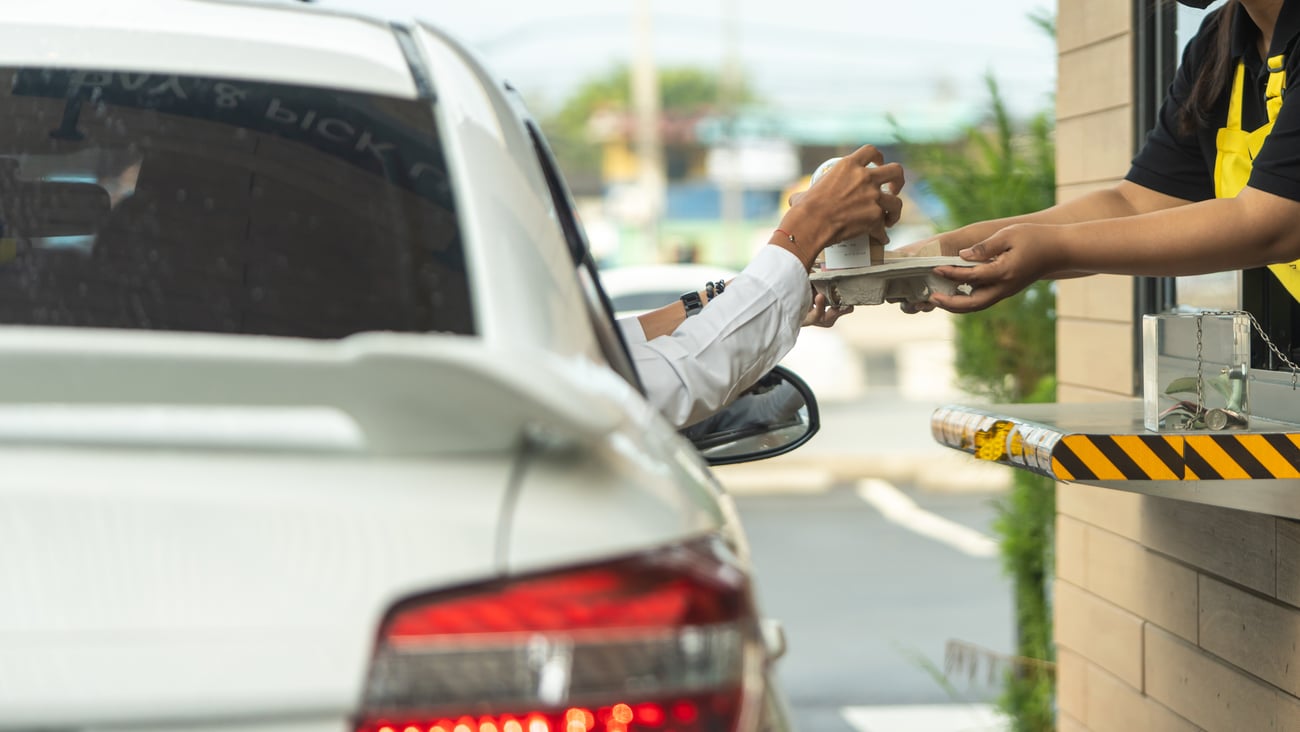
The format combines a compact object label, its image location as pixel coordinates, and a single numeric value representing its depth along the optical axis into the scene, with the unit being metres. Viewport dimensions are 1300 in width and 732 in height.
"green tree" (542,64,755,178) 65.75
